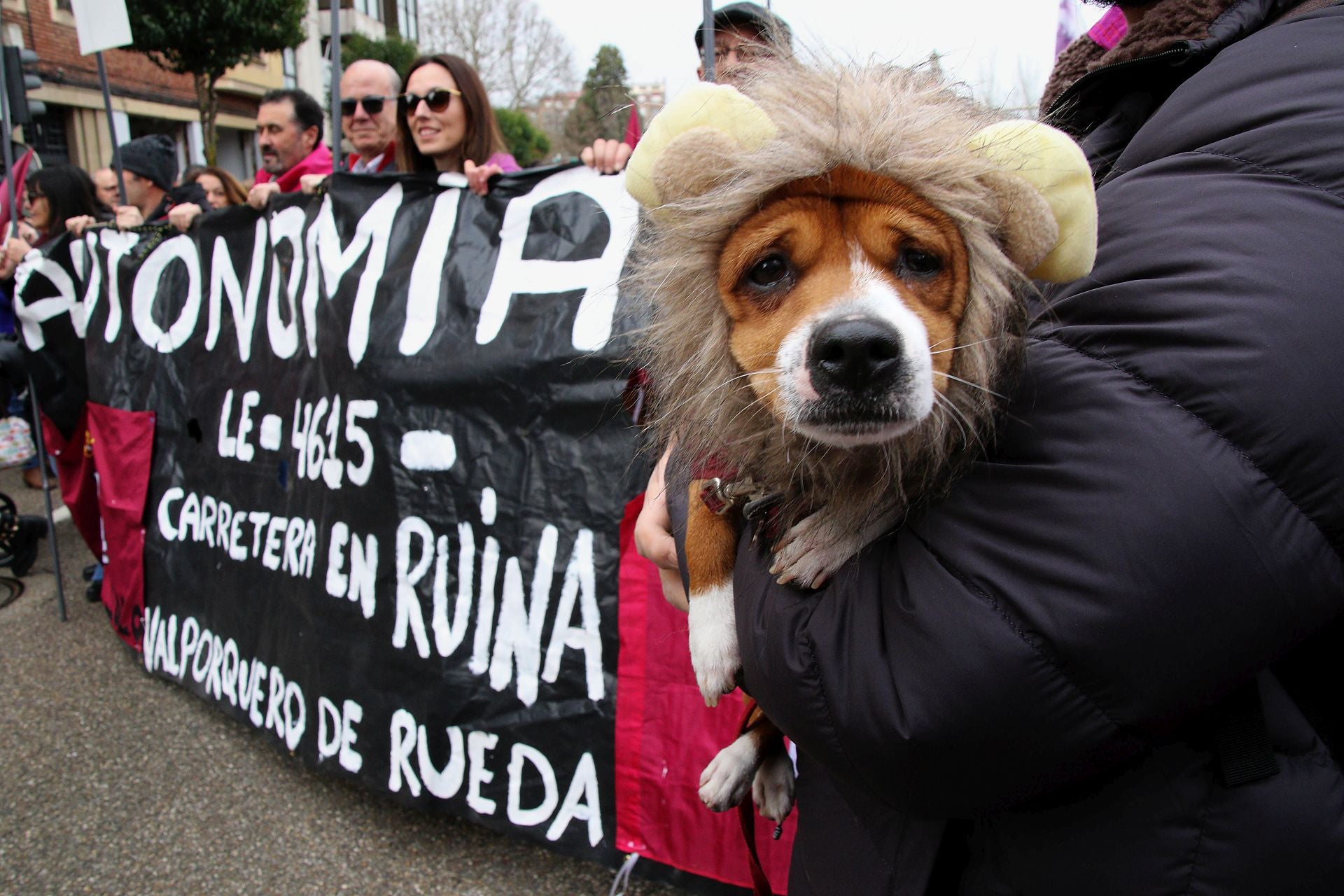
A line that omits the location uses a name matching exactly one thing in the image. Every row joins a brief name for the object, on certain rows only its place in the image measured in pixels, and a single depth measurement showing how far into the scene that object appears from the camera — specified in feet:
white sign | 12.44
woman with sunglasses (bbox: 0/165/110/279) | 17.66
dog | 2.97
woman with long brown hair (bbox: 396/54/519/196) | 10.66
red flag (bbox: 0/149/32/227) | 16.45
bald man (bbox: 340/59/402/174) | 12.20
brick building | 55.88
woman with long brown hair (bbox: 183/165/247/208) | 17.11
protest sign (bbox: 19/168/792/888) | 7.64
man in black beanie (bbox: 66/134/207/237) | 17.93
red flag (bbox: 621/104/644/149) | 6.73
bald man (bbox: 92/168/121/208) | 23.29
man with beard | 15.65
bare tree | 131.34
